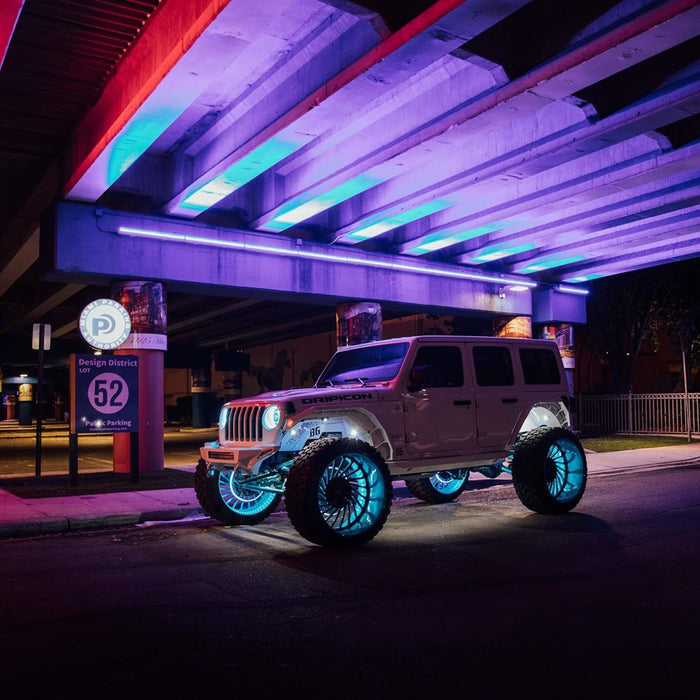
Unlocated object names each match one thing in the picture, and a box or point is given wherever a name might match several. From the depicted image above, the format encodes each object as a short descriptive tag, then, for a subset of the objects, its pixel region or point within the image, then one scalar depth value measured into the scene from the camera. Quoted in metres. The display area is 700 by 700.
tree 28.64
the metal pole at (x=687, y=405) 22.93
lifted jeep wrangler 8.05
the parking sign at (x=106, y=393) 13.30
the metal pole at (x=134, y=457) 13.73
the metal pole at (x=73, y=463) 12.95
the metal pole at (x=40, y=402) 14.10
